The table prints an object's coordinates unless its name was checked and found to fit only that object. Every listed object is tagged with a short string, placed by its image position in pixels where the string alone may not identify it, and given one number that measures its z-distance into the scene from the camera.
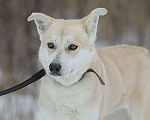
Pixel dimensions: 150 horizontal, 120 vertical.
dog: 2.53
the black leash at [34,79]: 2.63
